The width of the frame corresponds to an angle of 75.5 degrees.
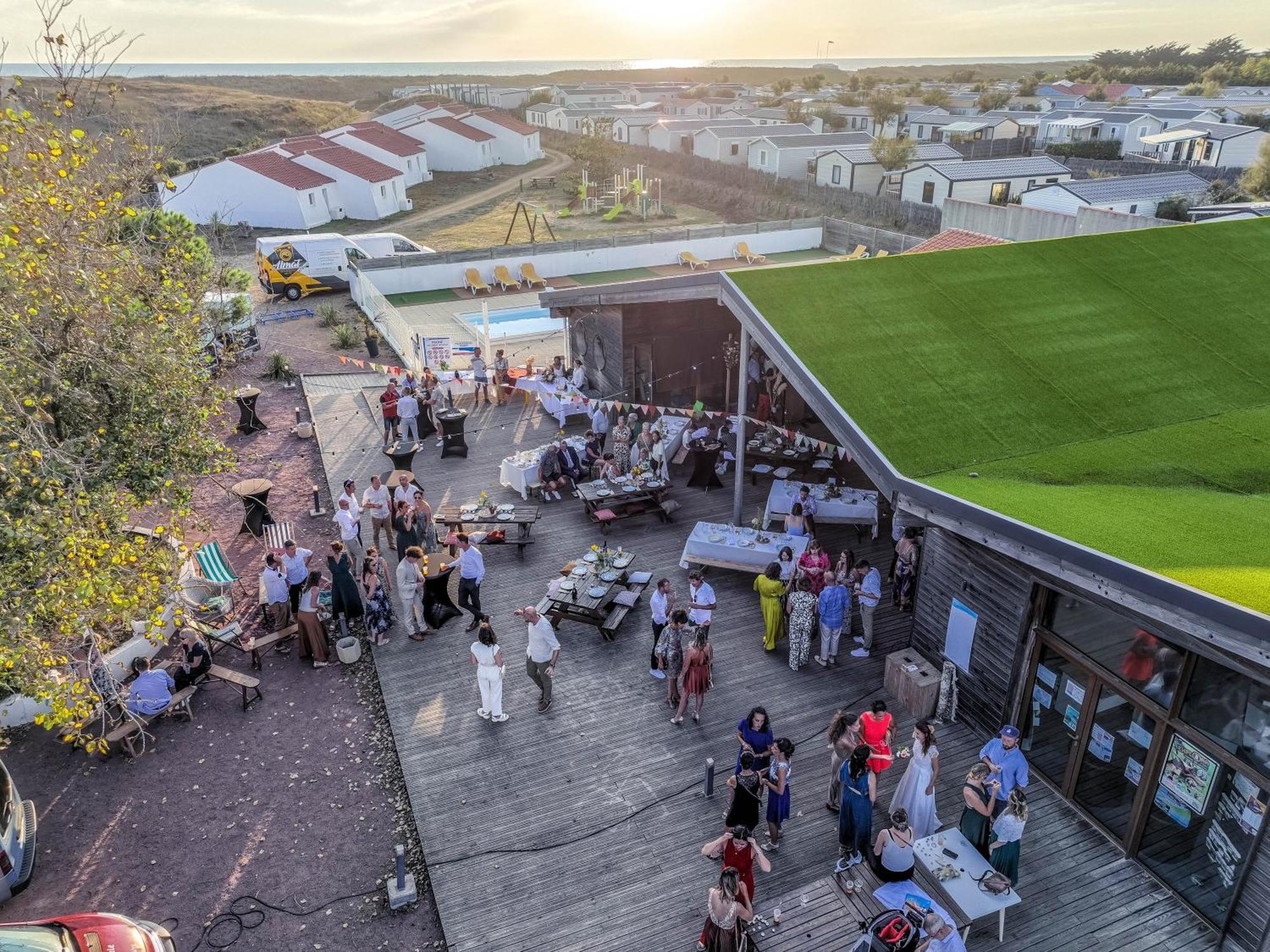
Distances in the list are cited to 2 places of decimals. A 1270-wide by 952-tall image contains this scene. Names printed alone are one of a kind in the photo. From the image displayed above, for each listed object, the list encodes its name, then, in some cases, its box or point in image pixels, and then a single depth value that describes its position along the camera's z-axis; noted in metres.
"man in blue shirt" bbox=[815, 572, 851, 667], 10.37
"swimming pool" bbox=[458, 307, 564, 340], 28.39
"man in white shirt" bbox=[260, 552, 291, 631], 11.56
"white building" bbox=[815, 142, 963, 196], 52.66
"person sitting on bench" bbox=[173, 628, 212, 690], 10.52
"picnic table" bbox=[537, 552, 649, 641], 11.53
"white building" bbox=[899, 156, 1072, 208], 44.94
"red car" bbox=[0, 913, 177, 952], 6.27
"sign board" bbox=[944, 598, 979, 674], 9.35
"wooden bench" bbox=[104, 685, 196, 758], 9.66
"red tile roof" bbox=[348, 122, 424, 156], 61.38
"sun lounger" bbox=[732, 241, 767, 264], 39.41
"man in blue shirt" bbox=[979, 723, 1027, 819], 7.42
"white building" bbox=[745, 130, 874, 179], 56.84
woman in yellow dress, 10.79
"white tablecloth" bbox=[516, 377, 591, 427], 19.16
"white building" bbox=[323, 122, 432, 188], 59.72
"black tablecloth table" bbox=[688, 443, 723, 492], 15.67
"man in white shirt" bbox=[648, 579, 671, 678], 10.62
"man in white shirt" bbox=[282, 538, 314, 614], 11.56
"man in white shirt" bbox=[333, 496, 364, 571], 12.77
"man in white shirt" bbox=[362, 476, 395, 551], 13.99
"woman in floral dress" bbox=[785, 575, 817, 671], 10.38
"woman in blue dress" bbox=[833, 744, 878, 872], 7.45
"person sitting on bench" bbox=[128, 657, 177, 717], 9.92
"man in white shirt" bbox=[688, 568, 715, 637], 10.47
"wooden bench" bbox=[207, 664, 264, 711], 10.60
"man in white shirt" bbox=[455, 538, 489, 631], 11.59
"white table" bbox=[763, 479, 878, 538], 13.77
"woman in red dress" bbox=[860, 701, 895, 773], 8.14
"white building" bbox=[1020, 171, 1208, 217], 38.84
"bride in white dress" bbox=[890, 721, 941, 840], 7.64
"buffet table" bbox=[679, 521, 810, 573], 12.49
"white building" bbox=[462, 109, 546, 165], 73.31
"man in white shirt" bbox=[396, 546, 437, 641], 11.39
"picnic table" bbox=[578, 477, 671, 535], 14.42
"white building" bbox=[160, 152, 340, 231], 47.78
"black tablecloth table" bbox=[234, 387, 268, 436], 19.41
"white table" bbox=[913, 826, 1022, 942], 6.94
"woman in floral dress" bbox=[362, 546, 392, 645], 11.45
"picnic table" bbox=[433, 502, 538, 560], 13.84
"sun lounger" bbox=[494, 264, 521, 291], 35.44
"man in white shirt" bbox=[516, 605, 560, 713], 9.87
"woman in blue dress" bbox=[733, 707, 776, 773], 7.86
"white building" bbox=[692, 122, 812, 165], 64.31
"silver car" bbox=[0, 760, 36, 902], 7.81
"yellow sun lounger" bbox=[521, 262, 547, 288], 35.91
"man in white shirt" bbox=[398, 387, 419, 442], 17.83
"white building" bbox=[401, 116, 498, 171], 69.94
